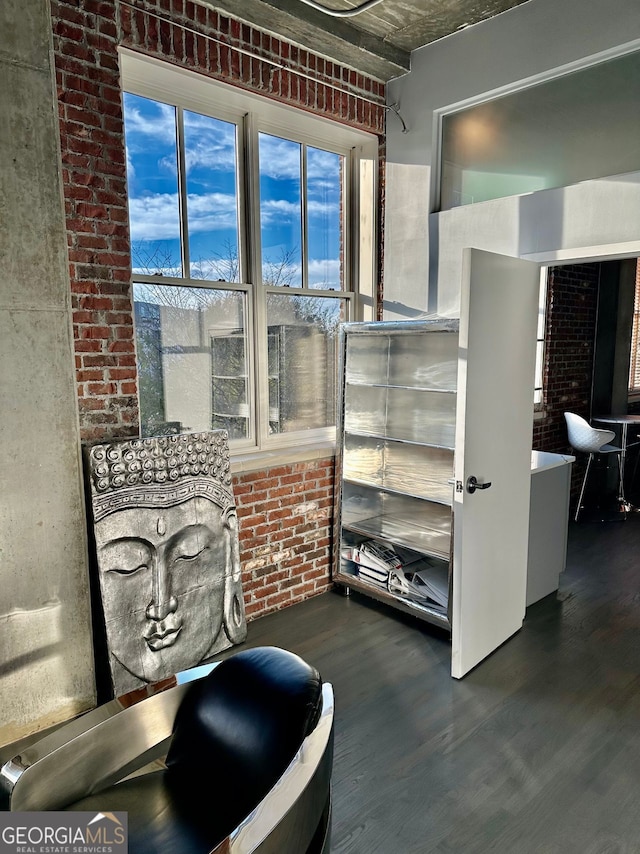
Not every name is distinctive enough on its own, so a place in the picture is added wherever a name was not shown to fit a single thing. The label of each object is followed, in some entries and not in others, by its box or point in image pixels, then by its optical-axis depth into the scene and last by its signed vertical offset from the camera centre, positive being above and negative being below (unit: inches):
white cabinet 147.4 -46.1
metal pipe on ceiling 94.5 +55.6
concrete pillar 94.7 -13.0
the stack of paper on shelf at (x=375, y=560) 146.6 -55.1
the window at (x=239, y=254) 123.4 +22.3
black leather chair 57.9 -44.5
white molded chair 216.2 -34.3
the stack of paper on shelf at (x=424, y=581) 136.2 -56.9
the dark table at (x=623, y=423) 229.3 -30.7
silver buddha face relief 108.7 -41.5
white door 110.7 -21.4
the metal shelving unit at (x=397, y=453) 136.8 -27.4
